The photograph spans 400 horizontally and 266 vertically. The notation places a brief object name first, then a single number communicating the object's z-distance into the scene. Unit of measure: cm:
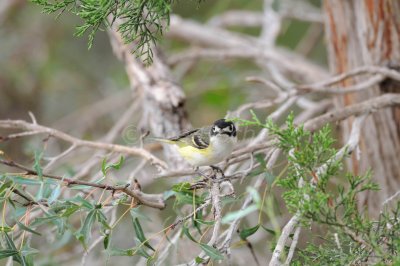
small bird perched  552
